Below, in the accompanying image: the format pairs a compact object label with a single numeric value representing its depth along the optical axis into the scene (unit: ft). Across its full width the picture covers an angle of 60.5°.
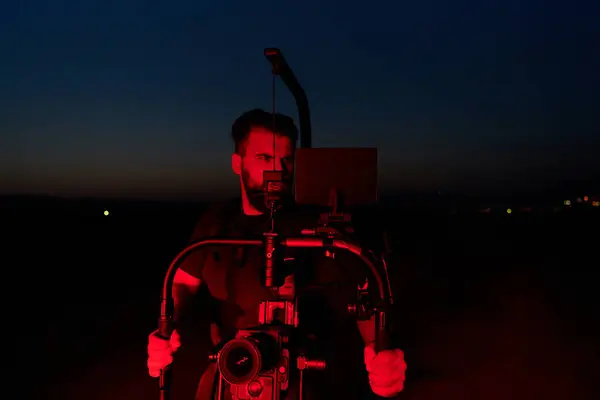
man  7.34
